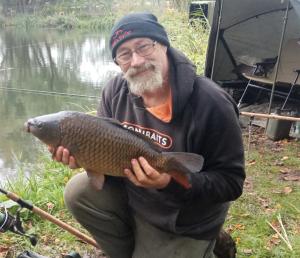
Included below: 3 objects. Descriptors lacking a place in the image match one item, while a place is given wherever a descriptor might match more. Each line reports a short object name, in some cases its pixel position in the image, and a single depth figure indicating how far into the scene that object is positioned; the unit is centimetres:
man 128
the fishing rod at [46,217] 134
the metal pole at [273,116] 268
